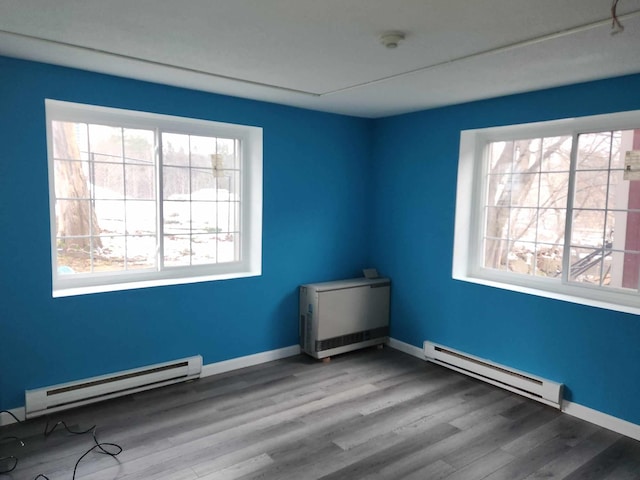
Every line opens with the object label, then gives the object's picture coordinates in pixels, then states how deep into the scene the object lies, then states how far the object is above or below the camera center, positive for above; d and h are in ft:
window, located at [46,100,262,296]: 10.71 +0.17
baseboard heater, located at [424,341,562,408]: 10.93 -4.32
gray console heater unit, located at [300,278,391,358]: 13.66 -3.35
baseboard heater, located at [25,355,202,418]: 9.87 -4.38
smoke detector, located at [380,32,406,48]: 7.23 +2.85
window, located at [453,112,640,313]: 10.40 +0.15
